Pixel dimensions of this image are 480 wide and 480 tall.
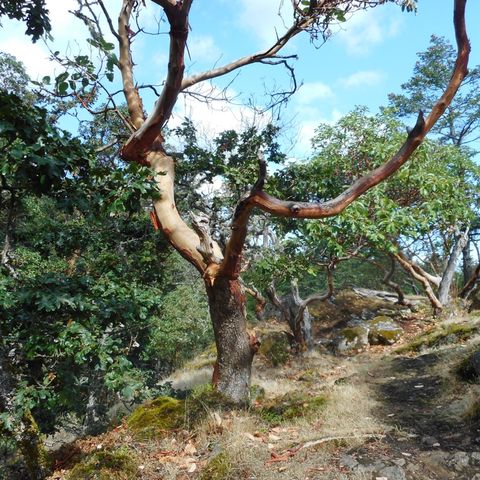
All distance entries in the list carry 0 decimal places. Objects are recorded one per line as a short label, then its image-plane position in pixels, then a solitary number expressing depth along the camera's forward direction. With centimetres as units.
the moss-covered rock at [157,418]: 511
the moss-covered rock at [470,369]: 582
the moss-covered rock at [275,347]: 1284
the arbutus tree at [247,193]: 413
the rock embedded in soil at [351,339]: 1266
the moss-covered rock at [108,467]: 410
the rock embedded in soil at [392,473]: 363
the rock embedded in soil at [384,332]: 1243
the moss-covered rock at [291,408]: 545
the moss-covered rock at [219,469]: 387
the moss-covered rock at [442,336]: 902
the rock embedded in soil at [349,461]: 384
